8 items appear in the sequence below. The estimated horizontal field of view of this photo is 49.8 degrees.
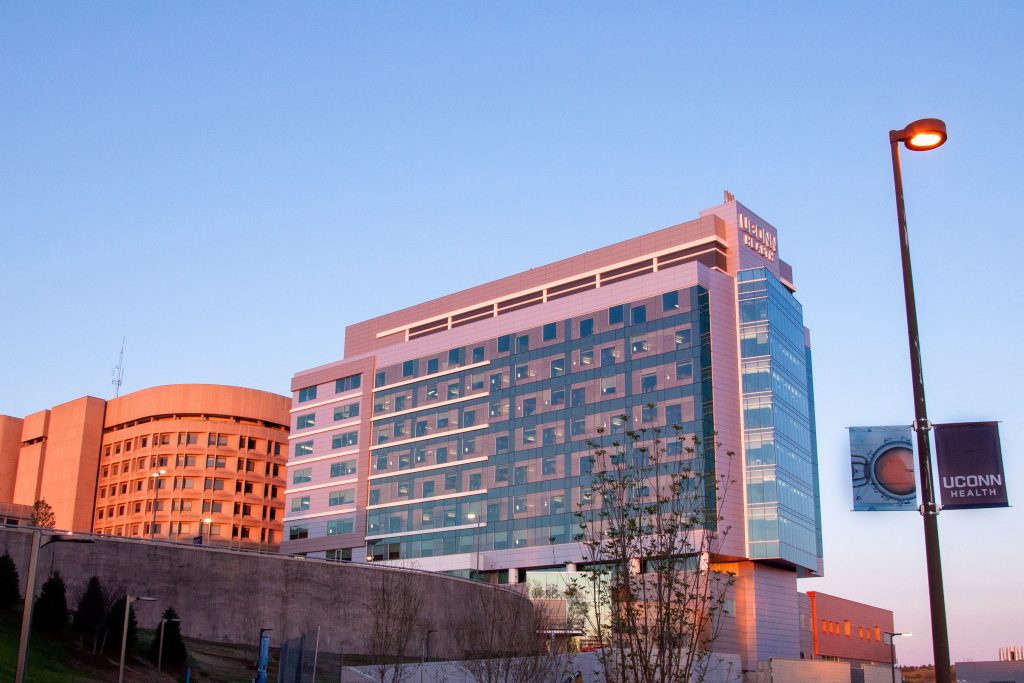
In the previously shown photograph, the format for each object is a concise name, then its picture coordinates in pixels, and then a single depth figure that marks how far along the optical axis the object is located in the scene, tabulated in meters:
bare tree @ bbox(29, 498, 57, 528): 139.05
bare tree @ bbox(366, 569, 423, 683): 73.50
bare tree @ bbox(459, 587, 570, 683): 54.12
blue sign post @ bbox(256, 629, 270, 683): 42.53
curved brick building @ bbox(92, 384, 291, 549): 165.38
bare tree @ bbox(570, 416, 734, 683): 20.58
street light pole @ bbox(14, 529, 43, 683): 29.33
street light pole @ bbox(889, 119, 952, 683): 14.82
